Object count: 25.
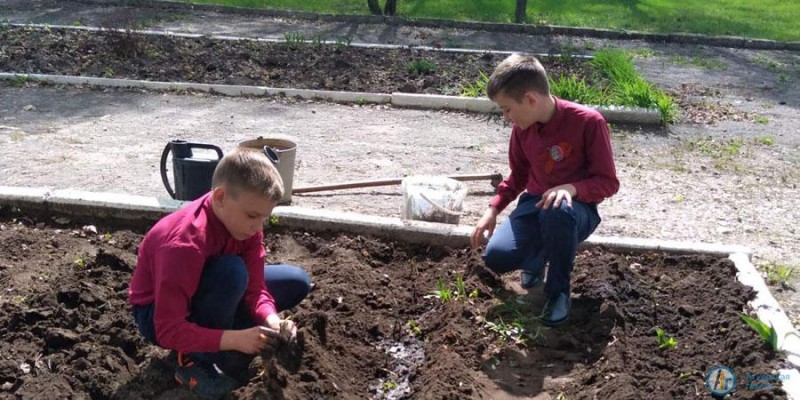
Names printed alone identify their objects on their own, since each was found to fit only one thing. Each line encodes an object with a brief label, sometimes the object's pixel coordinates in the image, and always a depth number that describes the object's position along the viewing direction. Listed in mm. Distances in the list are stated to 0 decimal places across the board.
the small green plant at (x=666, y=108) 8414
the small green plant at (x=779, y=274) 4950
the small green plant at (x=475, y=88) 9002
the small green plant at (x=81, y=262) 4609
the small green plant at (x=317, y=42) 11095
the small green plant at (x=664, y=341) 4023
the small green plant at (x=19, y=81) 9102
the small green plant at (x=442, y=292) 4504
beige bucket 5566
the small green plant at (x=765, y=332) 3857
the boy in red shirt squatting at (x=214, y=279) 3170
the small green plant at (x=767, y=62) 12312
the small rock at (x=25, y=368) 3658
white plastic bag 5363
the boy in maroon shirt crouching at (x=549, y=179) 4191
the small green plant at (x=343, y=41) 11117
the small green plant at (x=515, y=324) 4225
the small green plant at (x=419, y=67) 10062
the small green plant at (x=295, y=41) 11130
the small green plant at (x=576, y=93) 8594
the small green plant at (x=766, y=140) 8138
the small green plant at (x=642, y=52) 12727
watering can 5166
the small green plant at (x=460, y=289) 4531
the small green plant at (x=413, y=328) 4289
